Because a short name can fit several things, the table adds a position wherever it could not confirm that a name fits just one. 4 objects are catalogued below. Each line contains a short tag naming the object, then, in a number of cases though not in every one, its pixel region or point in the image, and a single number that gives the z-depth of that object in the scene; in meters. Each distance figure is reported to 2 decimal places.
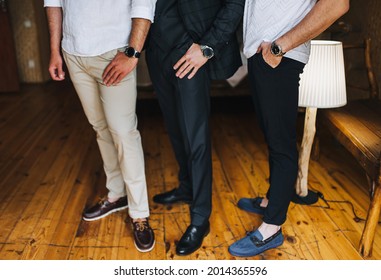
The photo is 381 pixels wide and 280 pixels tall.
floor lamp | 1.89
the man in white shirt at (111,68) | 1.47
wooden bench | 1.58
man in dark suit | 1.48
